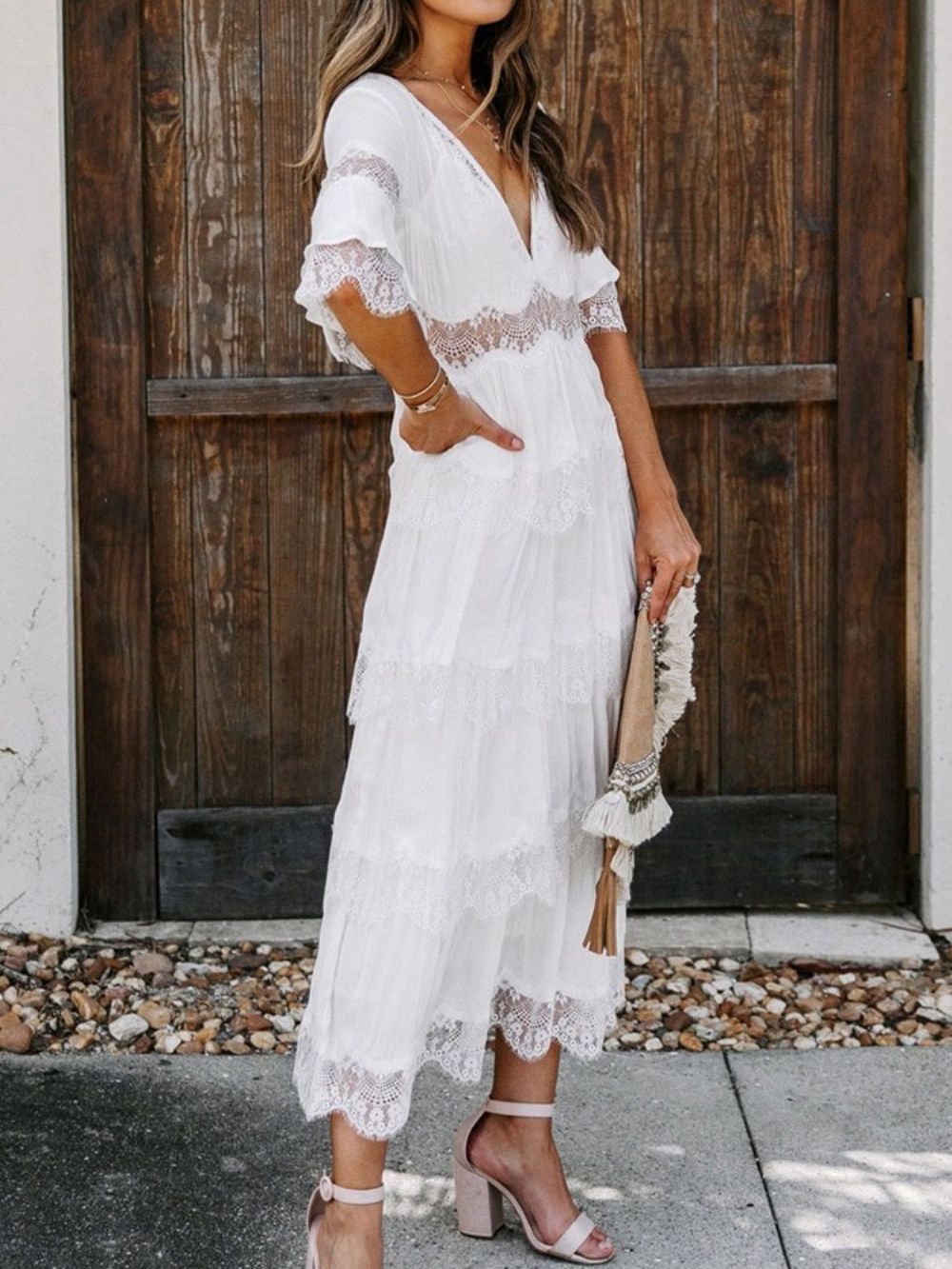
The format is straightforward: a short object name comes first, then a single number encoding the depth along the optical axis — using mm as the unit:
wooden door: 3951
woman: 2402
